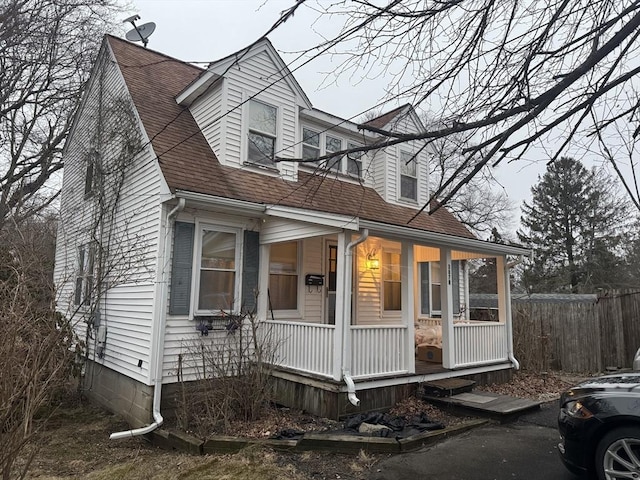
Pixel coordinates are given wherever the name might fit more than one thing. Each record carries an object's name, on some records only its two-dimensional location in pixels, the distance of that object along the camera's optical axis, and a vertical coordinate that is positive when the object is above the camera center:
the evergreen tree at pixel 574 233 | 28.03 +4.96
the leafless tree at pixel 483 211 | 26.98 +6.07
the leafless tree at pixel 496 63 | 3.41 +2.02
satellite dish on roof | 11.75 +7.06
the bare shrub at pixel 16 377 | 2.89 -0.57
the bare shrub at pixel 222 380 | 6.27 -1.17
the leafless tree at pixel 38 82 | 11.91 +6.50
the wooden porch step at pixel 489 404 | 6.57 -1.50
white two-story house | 7.07 +1.09
